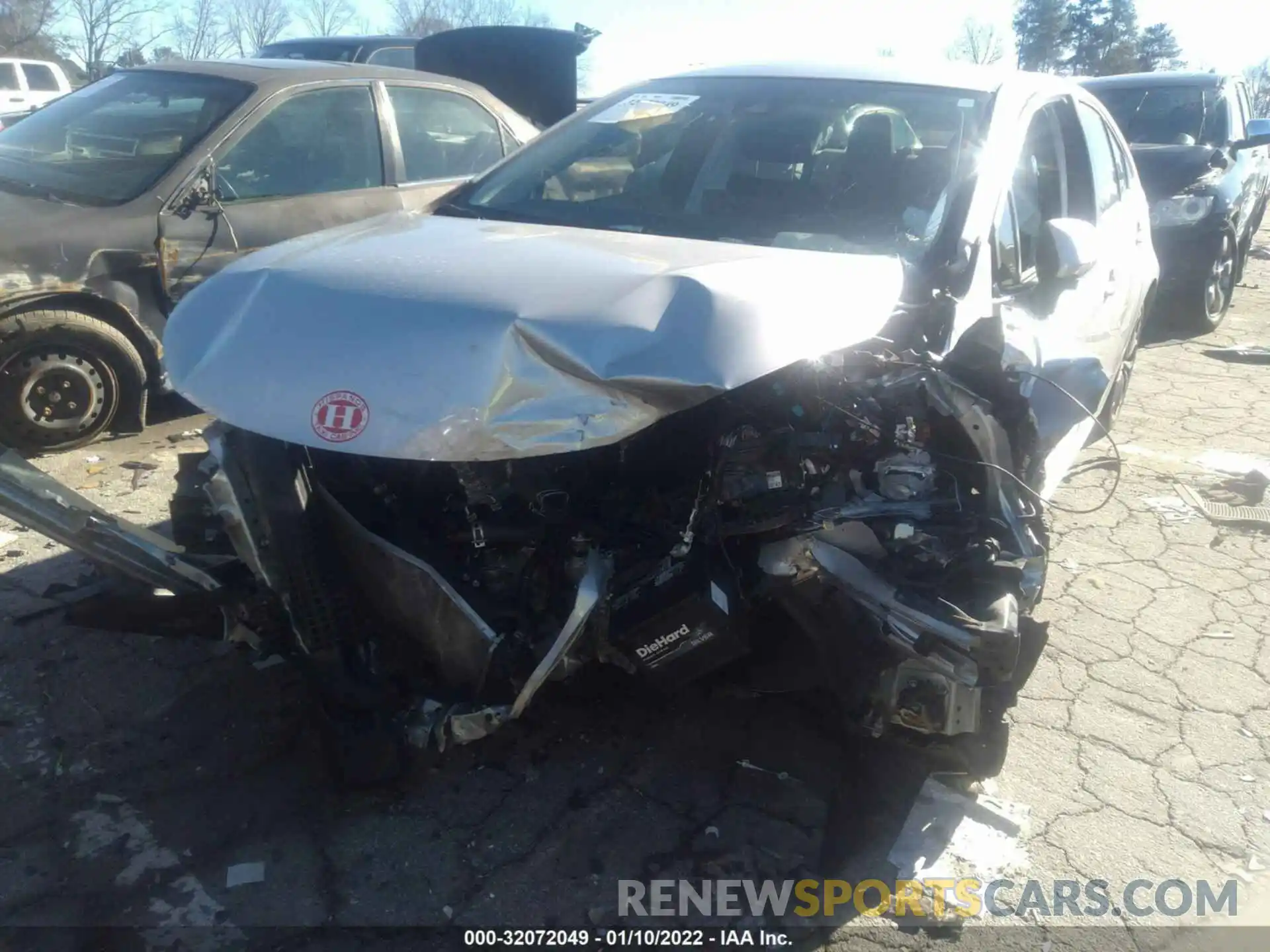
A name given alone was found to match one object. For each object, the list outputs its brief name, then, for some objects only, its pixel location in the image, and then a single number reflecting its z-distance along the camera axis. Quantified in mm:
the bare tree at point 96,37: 35000
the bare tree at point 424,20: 43094
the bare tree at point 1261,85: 37406
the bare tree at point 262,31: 39938
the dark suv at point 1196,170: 8055
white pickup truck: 17656
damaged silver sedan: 2299
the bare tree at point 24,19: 33312
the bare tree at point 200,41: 37438
